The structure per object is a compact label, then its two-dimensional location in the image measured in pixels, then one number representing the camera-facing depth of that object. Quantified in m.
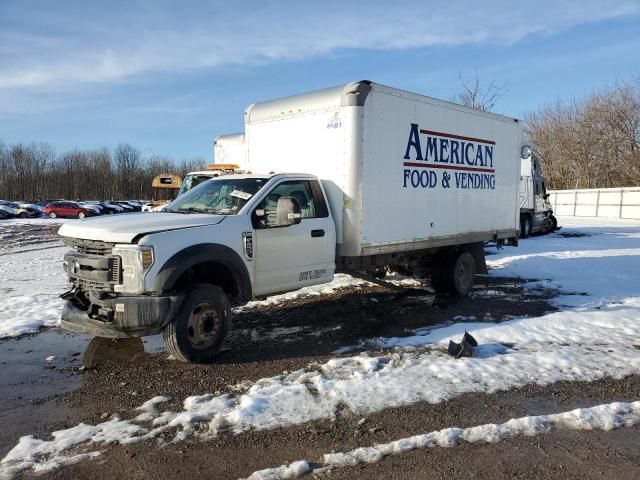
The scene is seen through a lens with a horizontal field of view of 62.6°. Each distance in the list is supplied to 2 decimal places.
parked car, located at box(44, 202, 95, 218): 45.56
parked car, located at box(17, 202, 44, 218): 45.88
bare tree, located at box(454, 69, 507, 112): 27.33
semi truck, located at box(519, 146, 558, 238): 21.59
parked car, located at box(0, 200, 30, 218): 44.47
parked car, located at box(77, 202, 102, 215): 46.35
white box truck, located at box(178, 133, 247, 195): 13.75
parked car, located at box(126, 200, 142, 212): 57.19
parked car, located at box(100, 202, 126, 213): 52.17
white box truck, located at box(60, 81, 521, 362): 5.34
